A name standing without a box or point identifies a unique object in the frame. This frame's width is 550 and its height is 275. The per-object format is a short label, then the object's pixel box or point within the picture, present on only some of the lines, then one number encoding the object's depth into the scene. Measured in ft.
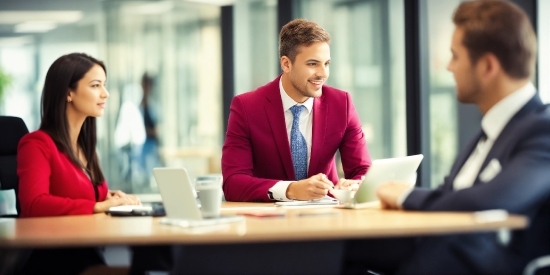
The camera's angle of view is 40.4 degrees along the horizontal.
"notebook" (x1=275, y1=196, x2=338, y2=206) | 9.37
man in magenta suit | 11.64
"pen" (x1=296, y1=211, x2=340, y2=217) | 7.51
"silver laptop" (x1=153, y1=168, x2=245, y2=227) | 6.91
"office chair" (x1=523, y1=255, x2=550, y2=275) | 6.07
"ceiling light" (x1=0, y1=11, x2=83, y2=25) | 22.44
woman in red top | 9.13
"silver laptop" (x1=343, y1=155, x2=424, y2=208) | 8.27
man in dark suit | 6.63
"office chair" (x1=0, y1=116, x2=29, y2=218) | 11.42
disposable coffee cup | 7.14
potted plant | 22.56
